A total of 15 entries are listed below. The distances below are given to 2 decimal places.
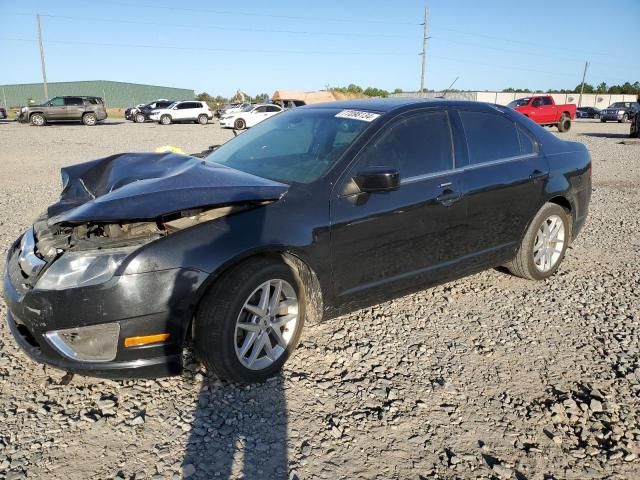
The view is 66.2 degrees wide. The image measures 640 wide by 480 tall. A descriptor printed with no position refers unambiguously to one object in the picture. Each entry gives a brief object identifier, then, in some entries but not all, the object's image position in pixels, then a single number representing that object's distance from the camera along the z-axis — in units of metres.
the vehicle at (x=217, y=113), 41.21
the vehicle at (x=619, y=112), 35.66
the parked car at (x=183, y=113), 31.94
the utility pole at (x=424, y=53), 43.53
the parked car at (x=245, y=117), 26.52
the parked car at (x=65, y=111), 27.84
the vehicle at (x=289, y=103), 31.88
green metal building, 57.03
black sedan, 2.46
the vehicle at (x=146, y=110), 33.12
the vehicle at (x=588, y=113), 45.97
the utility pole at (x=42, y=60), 42.04
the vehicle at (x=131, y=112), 33.91
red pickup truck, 23.22
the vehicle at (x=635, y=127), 20.73
